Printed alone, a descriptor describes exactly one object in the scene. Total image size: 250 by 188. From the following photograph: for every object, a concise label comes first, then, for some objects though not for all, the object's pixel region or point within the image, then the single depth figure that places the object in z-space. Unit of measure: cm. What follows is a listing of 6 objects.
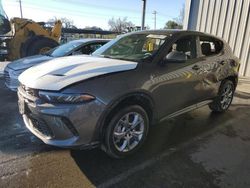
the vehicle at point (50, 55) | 422
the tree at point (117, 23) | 4865
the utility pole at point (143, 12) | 883
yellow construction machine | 681
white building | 659
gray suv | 202
